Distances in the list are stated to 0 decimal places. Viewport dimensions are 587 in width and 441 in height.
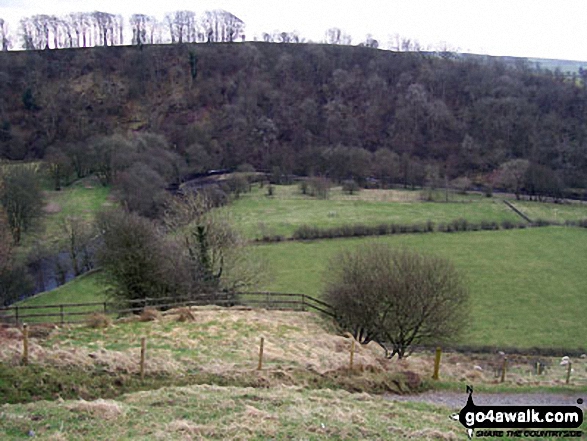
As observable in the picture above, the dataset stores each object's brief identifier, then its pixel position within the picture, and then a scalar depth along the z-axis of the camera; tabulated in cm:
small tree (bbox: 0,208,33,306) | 2934
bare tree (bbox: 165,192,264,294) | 2572
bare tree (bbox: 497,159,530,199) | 7000
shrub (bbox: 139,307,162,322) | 1894
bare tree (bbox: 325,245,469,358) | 2028
